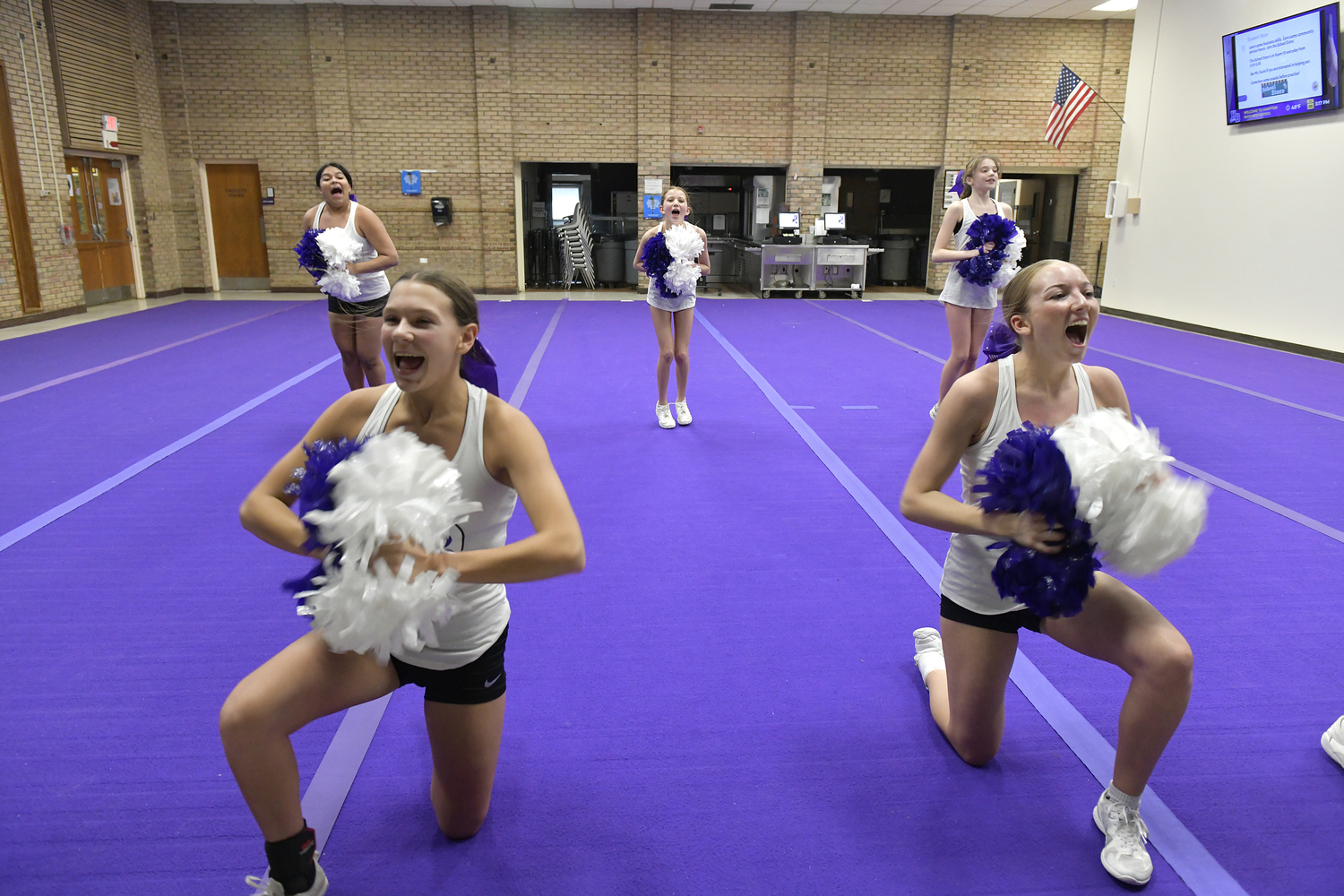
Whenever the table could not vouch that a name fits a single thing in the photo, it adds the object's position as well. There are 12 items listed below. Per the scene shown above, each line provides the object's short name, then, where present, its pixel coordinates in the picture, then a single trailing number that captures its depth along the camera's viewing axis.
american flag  13.77
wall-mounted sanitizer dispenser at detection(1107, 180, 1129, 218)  13.79
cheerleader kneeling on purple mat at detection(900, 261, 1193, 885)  2.01
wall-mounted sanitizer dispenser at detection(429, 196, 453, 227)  16.20
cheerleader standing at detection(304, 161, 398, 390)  5.61
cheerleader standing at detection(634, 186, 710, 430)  6.20
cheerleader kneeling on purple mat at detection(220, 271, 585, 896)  1.79
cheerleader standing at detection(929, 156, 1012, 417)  5.73
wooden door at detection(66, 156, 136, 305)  13.96
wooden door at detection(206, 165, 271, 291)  16.50
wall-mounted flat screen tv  9.39
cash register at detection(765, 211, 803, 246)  15.72
